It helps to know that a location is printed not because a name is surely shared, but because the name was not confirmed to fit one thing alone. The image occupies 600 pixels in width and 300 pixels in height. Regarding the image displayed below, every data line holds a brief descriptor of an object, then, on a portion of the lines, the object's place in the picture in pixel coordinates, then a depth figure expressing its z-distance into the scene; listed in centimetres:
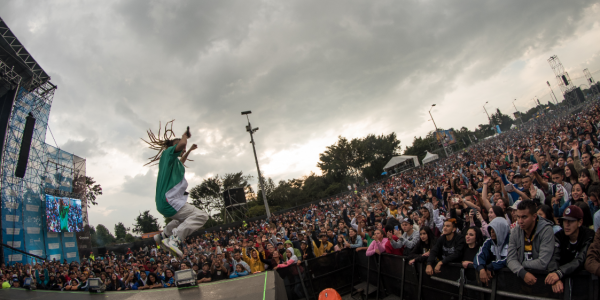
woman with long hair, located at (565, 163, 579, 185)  528
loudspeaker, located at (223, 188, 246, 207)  2542
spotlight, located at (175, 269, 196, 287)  394
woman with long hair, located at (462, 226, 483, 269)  380
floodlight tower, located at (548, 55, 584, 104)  5159
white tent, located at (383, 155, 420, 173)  4060
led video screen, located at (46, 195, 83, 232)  1988
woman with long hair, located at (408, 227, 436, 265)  474
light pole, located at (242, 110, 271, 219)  1650
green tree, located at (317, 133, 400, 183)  4903
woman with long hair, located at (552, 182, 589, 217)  416
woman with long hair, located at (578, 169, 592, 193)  469
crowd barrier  270
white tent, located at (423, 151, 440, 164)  3958
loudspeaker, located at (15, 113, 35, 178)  1635
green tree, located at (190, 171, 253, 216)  3809
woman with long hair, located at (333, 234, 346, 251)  719
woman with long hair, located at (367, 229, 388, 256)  564
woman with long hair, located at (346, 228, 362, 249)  673
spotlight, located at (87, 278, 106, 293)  424
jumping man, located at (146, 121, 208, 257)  412
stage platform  315
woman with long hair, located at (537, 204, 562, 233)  333
